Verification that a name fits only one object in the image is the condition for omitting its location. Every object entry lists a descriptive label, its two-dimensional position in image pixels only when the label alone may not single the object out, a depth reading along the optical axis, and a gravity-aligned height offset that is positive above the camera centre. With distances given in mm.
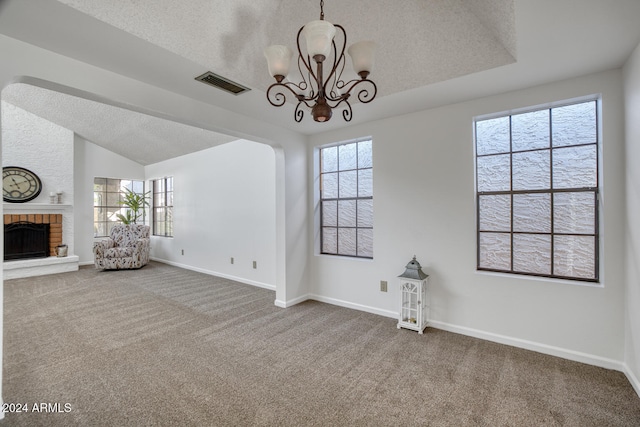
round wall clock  5898 +591
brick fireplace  6051 -175
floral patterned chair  6145 -772
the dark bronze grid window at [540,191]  2494 +215
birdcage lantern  3029 -899
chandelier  1495 +863
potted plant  7449 +216
